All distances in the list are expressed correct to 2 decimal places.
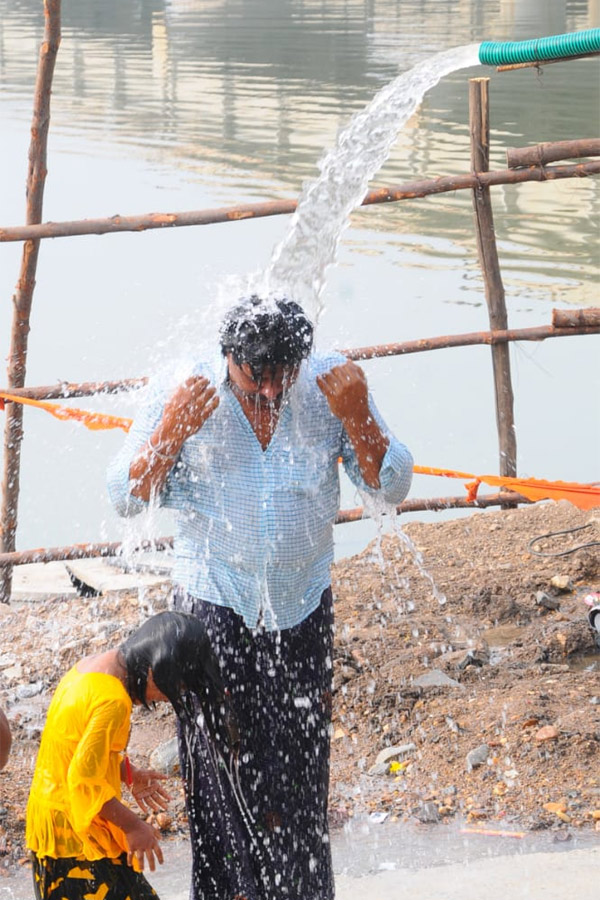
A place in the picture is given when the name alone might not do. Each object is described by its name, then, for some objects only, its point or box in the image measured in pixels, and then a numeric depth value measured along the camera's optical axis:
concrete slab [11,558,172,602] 9.69
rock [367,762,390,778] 6.75
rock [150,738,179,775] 6.78
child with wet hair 4.31
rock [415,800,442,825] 6.29
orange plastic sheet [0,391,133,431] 7.70
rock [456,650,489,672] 7.75
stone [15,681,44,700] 7.72
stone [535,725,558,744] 6.73
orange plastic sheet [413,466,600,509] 7.83
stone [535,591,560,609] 8.54
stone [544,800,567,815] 6.26
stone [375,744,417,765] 6.84
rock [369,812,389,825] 6.35
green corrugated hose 8.20
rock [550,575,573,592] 8.79
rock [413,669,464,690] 7.49
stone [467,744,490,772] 6.68
